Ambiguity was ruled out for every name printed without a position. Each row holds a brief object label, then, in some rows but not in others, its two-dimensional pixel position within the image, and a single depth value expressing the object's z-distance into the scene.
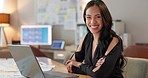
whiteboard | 4.88
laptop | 1.43
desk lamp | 5.04
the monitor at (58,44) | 4.75
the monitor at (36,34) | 4.89
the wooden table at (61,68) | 1.75
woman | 1.63
